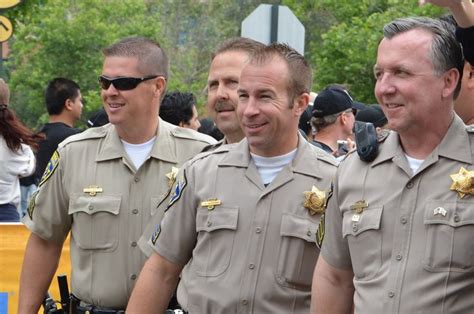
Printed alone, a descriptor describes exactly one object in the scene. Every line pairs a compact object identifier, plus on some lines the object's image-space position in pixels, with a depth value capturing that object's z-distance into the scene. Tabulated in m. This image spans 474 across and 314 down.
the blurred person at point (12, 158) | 11.34
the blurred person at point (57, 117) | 12.14
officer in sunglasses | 7.05
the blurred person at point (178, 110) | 10.28
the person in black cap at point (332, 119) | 9.25
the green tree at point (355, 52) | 36.91
